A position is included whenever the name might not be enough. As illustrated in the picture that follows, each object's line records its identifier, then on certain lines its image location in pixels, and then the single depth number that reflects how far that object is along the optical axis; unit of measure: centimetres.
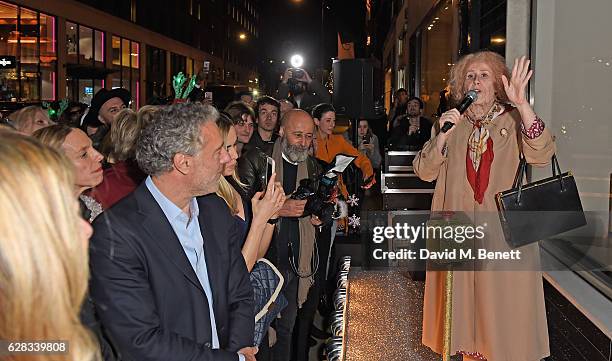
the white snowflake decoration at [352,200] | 510
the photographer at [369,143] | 851
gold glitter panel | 407
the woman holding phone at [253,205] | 269
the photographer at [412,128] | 861
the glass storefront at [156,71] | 3369
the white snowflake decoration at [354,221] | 583
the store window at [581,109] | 338
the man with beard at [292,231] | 377
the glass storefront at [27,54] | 1936
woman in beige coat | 306
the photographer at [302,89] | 747
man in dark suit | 188
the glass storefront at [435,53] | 983
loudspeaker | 714
